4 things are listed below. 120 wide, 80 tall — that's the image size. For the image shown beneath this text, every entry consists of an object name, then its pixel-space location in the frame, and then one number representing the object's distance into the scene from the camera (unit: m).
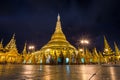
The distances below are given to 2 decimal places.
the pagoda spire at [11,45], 51.34
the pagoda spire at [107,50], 61.35
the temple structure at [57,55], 40.65
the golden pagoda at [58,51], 39.96
